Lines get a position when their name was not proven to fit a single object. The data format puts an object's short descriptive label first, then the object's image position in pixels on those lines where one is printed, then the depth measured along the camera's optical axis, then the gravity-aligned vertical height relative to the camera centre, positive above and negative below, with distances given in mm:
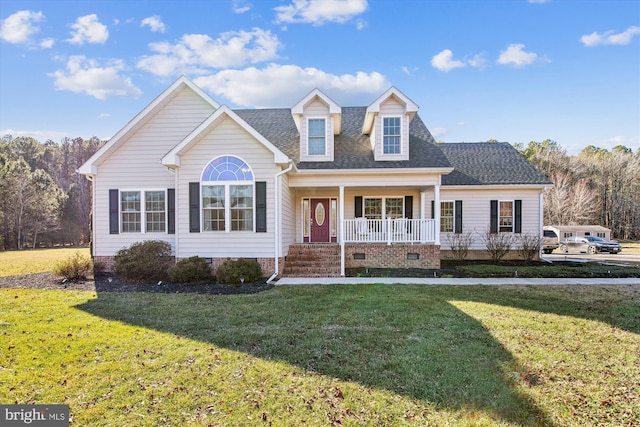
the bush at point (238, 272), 9953 -1628
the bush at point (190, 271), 10172 -1624
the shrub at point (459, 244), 15227 -1295
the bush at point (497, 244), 14922 -1277
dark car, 21984 -2060
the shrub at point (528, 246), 15016 -1371
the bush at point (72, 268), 10352 -1525
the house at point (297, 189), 11227 +1141
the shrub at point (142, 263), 10562 -1414
